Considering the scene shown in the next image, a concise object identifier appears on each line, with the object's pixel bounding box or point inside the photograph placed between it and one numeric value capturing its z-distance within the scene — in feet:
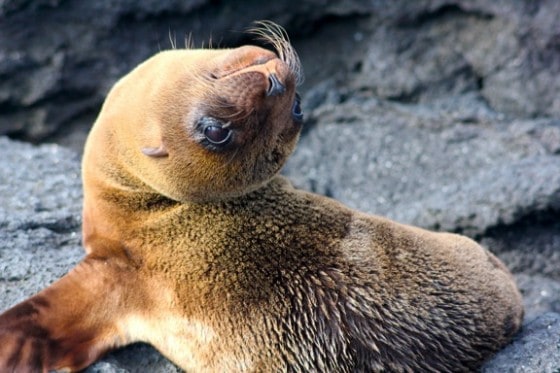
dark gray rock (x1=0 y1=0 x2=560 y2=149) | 47.39
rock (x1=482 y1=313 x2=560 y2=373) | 28.55
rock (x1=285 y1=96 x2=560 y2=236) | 41.34
